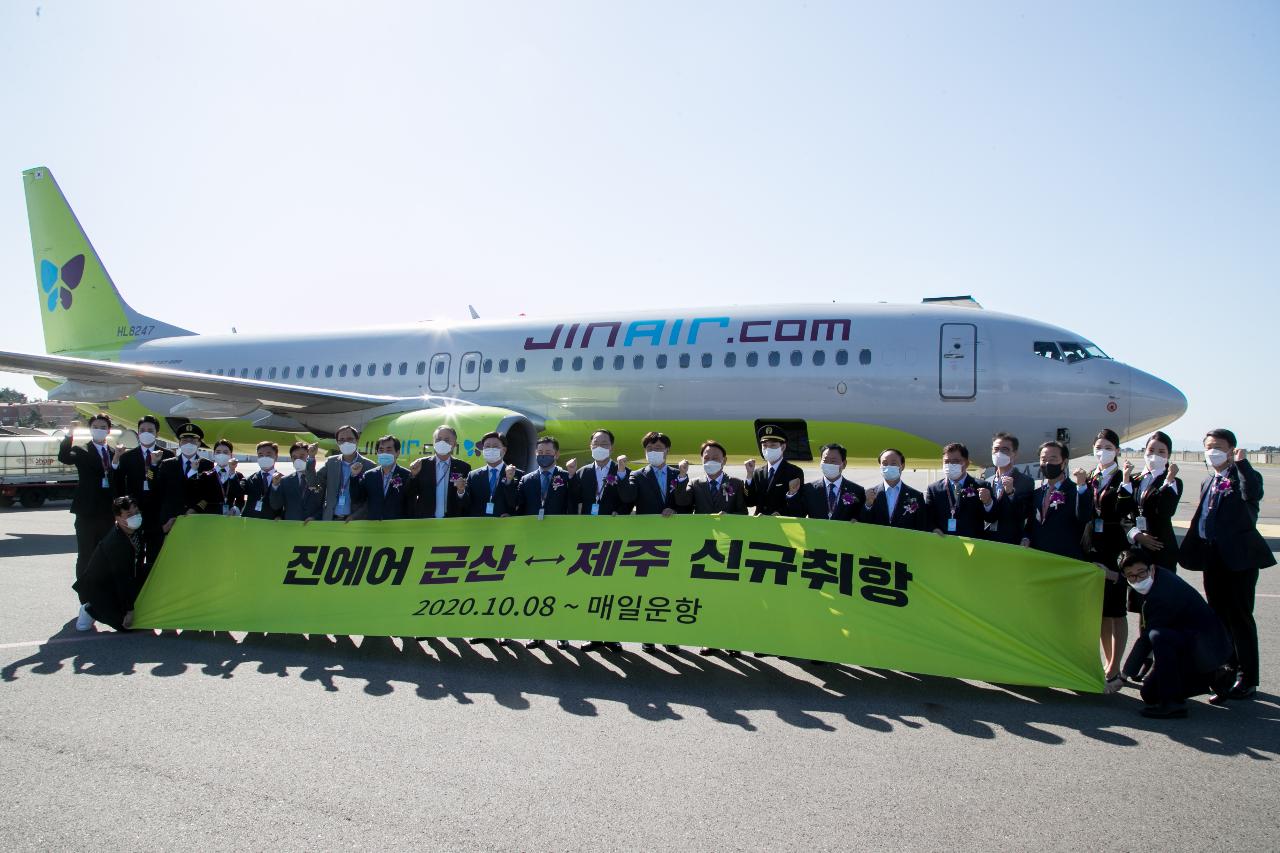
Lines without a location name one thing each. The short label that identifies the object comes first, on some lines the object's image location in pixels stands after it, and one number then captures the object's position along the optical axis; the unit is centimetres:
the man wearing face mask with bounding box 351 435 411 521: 780
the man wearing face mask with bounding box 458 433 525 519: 744
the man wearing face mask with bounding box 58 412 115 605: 792
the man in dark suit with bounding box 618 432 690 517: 713
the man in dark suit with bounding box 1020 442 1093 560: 615
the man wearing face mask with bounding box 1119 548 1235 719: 509
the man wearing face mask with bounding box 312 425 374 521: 811
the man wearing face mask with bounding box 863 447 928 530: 662
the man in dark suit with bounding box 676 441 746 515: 702
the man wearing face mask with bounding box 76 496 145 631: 701
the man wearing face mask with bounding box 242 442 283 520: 838
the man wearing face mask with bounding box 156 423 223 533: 800
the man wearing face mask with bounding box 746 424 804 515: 704
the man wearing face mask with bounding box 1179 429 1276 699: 568
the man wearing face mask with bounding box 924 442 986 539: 648
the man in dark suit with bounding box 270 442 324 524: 816
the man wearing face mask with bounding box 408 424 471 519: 783
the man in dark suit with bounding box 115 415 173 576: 802
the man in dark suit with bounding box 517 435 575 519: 735
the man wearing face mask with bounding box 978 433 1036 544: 638
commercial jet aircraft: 1250
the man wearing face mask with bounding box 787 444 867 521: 676
